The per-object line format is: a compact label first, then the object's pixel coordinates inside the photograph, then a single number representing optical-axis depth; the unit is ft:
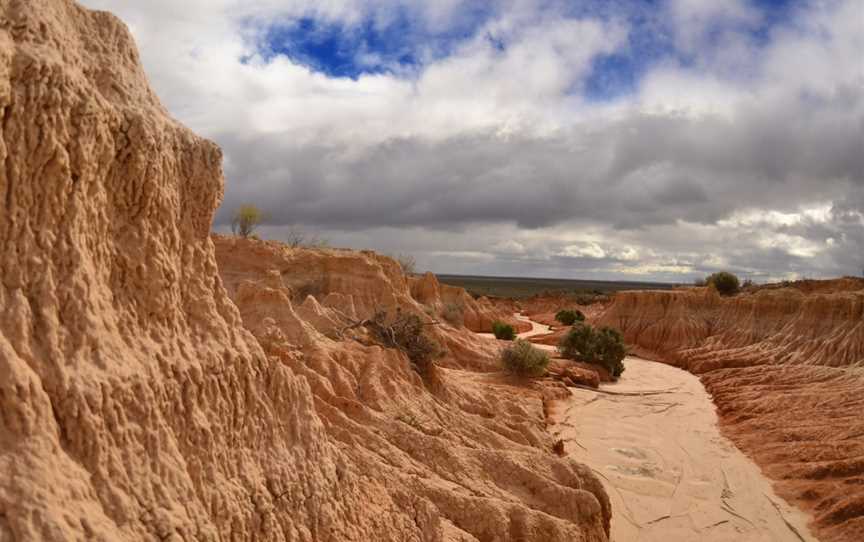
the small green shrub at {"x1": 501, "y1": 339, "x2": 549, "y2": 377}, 64.75
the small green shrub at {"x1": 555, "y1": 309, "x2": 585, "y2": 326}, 141.49
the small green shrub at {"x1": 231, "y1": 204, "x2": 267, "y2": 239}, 102.02
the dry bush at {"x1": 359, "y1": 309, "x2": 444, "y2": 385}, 39.45
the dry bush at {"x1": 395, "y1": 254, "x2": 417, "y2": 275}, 150.18
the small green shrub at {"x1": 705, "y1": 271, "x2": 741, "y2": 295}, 136.67
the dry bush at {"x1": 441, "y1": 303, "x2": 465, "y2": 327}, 100.22
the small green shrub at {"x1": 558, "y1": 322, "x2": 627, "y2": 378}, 82.38
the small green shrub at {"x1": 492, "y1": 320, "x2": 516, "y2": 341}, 105.70
